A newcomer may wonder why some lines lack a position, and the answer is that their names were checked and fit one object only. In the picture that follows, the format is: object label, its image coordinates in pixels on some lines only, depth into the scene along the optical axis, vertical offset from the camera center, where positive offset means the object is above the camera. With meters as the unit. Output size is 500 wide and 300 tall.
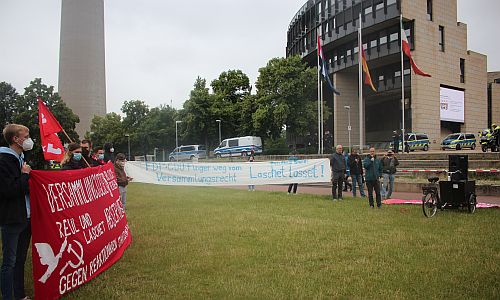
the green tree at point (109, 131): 79.56 +4.64
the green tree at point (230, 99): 57.28 +8.21
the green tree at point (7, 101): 50.91 +7.18
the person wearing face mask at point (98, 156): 9.30 -0.09
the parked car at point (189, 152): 51.50 -0.13
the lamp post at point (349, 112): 50.09 +4.83
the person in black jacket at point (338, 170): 14.55 -0.81
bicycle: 10.45 -1.55
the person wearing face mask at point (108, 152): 11.91 +0.01
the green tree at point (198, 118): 57.50 +5.05
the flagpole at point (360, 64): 28.43 +6.47
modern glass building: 42.09 +10.33
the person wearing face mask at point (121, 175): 11.45 -0.69
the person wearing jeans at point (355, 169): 15.71 -0.84
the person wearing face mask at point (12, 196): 4.17 -0.49
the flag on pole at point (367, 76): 28.09 +5.46
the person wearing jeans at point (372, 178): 12.35 -0.98
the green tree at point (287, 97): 45.19 +6.45
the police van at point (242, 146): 44.78 +0.53
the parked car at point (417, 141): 36.25 +0.66
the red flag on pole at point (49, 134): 7.68 +0.39
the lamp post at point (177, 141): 64.44 +1.72
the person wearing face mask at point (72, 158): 6.83 -0.10
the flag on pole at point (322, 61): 29.59 +7.06
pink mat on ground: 12.52 -1.92
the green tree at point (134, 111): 78.31 +8.44
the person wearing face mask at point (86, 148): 8.05 +0.10
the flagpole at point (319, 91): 33.81 +5.25
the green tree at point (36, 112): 45.78 +5.65
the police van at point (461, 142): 35.53 +0.52
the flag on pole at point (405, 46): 28.48 +7.86
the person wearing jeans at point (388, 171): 15.04 -0.90
